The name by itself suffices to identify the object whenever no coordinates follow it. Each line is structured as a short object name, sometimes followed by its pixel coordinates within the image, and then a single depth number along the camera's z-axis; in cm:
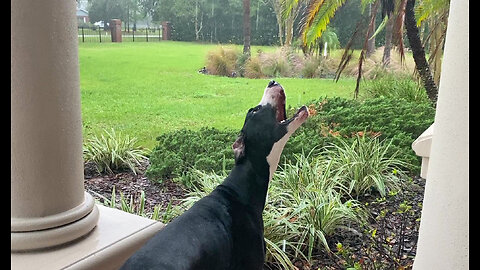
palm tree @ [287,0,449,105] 424
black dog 159
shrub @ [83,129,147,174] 427
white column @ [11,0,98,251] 182
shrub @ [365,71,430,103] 523
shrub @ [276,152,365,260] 306
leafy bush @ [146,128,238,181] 400
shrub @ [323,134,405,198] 376
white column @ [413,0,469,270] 132
